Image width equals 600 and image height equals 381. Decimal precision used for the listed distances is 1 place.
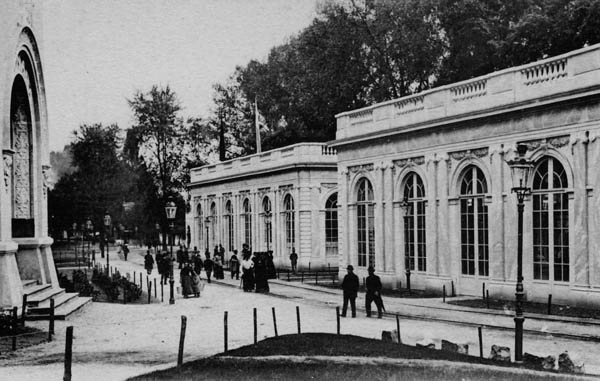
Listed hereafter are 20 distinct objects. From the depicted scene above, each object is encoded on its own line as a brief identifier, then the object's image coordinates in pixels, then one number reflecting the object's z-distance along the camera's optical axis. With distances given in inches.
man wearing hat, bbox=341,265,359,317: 820.0
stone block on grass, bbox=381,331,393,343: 583.4
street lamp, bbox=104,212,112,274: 1897.4
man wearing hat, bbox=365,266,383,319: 810.2
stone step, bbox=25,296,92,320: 780.6
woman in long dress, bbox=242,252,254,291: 1222.9
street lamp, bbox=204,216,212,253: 2213.3
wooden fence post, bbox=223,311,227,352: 572.1
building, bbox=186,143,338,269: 1679.4
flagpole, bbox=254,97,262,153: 2069.9
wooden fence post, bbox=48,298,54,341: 669.3
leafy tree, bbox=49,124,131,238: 2933.1
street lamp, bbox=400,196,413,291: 1119.0
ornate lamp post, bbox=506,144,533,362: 523.2
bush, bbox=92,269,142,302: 1109.1
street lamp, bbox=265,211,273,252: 1800.0
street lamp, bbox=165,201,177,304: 1108.7
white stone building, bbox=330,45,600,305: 829.8
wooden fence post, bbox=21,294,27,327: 688.7
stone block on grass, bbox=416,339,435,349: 541.8
